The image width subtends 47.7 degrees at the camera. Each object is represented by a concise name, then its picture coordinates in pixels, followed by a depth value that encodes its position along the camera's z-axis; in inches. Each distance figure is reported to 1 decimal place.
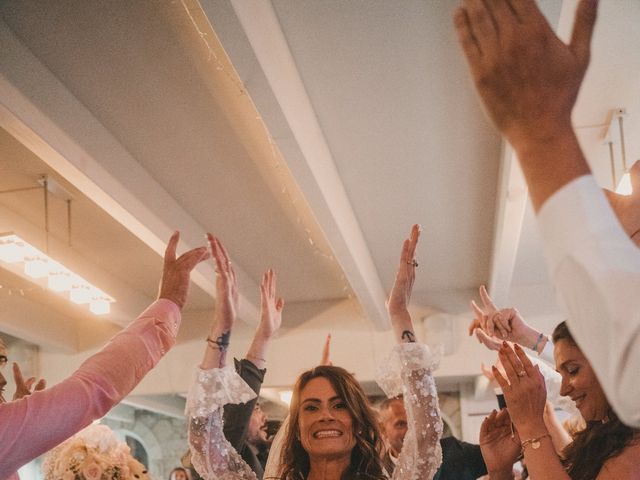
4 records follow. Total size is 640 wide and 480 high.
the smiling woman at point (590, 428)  54.0
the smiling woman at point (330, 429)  77.4
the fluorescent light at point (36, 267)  153.3
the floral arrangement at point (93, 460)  71.9
